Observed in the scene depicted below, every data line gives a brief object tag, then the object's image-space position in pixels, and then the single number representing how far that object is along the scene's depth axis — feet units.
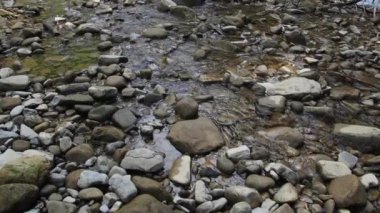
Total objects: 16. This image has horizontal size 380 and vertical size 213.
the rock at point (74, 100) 14.65
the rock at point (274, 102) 15.17
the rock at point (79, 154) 12.12
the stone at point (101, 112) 13.94
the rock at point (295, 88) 15.92
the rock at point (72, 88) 15.48
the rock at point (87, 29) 21.26
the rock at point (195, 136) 12.87
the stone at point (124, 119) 13.78
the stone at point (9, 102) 14.49
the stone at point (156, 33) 21.03
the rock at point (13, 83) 15.69
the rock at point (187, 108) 14.35
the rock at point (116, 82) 15.92
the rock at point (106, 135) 13.11
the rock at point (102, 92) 14.98
